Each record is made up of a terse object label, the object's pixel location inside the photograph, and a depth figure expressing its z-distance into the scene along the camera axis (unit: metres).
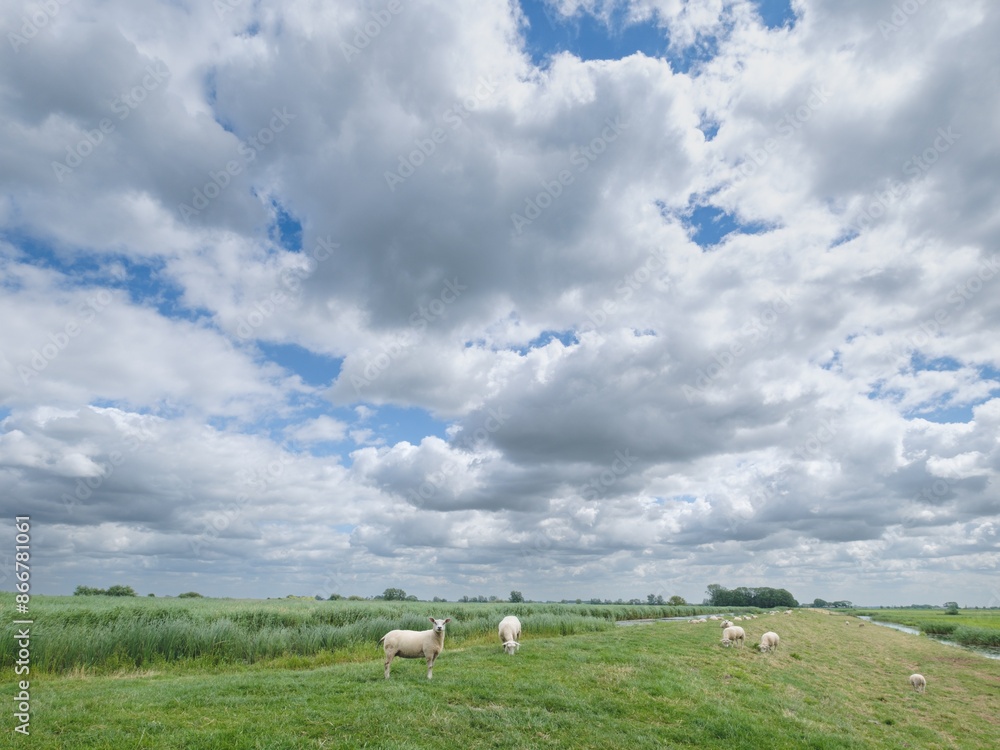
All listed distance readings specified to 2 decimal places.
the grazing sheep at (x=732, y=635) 26.12
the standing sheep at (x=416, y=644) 14.29
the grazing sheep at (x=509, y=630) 20.12
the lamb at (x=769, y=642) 26.09
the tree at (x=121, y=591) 82.51
